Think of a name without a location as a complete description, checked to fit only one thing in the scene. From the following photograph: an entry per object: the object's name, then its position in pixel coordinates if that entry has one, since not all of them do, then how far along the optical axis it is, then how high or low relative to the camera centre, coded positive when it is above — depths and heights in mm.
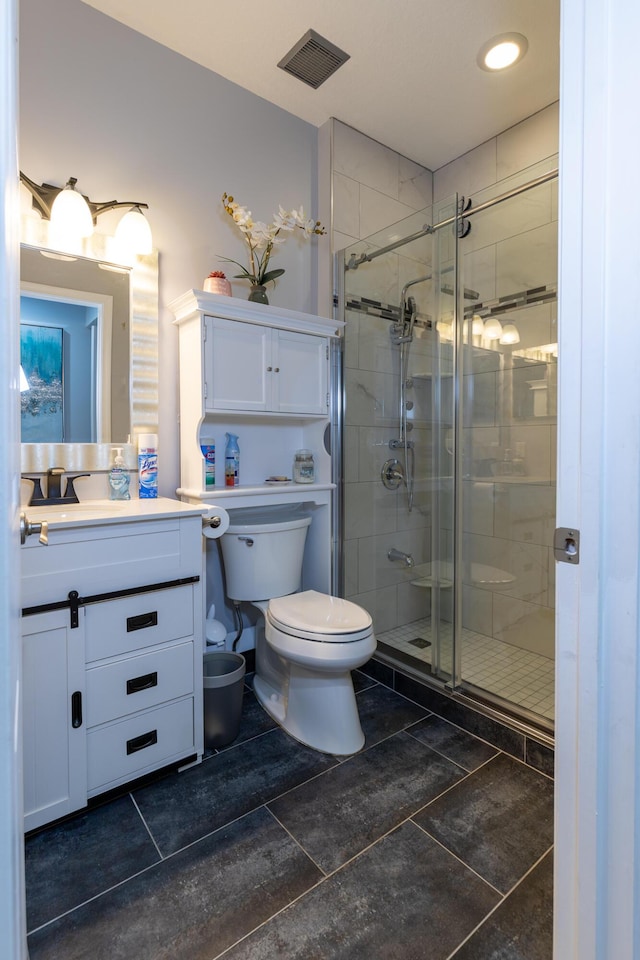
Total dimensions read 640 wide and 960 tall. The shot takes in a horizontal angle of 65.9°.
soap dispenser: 1879 -51
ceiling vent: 1981 +1715
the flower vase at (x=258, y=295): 2131 +754
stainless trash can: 1754 -853
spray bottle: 2135 +30
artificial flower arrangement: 2074 +1026
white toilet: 1696 -582
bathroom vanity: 1359 -544
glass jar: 2350 +6
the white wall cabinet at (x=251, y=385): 1926 +353
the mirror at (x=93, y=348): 1746 +463
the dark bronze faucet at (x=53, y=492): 1725 -85
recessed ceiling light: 1959 +1712
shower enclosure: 2186 +161
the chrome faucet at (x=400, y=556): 2516 -446
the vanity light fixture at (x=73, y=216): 1695 +899
